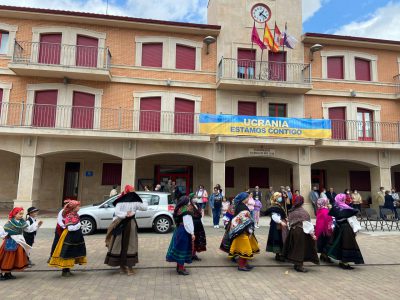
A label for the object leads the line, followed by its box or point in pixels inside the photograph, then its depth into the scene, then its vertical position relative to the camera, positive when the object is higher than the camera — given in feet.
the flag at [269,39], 52.85 +25.91
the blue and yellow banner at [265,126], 50.55 +10.57
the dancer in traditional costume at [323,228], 24.49 -2.98
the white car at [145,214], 35.53 -3.29
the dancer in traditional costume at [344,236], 22.59 -3.31
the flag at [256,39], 52.50 +25.90
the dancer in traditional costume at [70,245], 19.71 -3.91
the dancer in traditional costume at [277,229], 23.97 -3.15
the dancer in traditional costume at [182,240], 20.71 -3.55
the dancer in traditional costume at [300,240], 22.16 -3.61
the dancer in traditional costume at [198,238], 24.35 -3.99
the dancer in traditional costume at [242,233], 21.77 -3.19
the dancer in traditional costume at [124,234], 20.43 -3.26
